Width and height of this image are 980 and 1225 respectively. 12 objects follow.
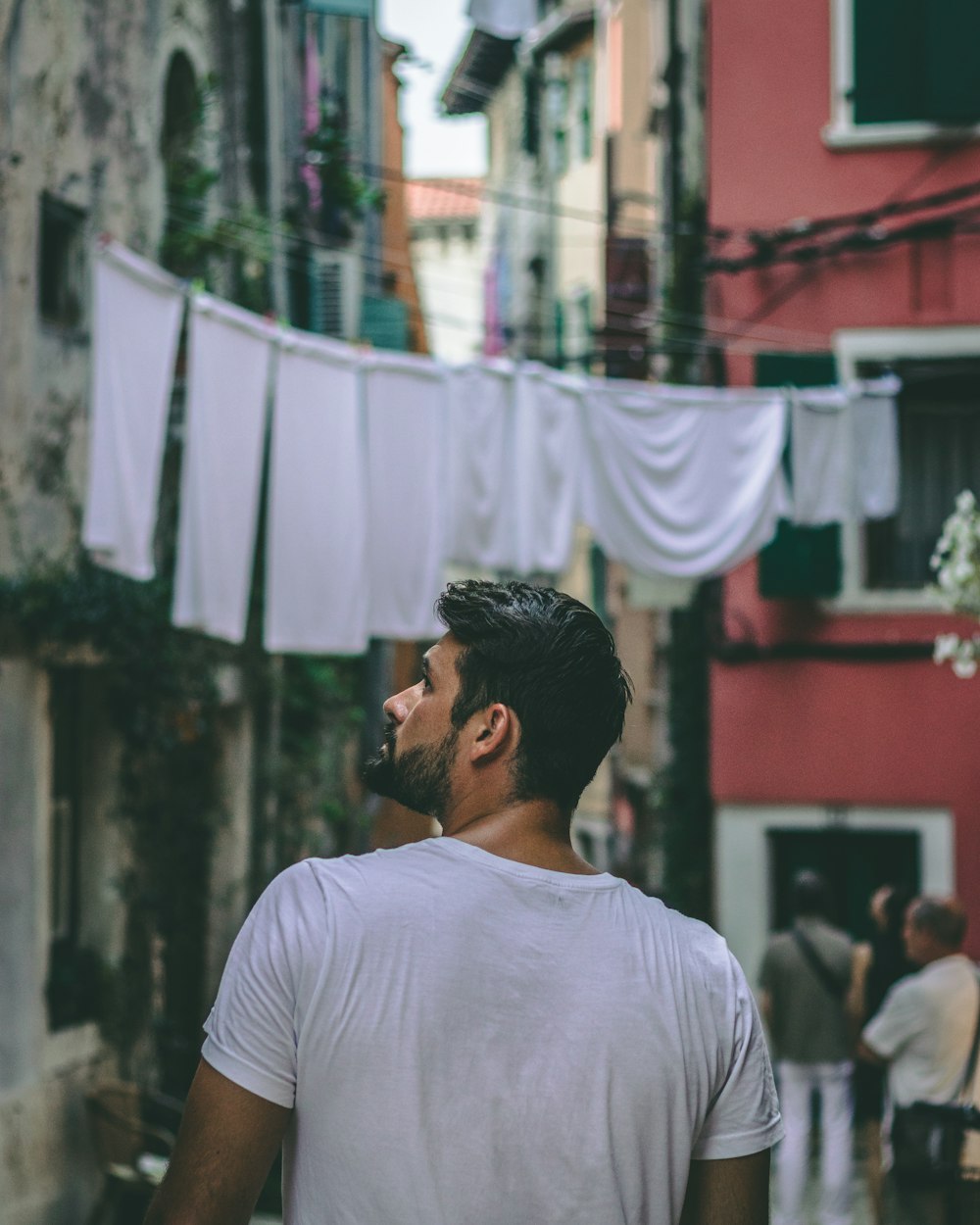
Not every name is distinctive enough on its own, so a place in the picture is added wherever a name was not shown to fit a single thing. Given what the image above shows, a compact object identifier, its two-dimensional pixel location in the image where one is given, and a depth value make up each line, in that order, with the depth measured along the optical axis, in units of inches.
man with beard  78.2
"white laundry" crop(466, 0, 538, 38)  534.0
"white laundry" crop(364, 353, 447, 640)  419.5
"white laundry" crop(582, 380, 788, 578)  446.0
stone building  346.3
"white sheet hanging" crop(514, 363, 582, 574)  438.9
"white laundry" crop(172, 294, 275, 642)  363.3
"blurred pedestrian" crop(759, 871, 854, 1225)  347.3
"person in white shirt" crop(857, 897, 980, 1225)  280.7
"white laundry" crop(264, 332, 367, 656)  397.4
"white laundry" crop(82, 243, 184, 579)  327.6
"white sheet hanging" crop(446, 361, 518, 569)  432.8
